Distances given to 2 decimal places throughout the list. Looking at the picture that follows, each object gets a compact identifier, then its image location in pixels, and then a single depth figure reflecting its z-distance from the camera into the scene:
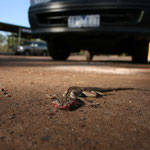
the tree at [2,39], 34.75
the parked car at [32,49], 14.16
